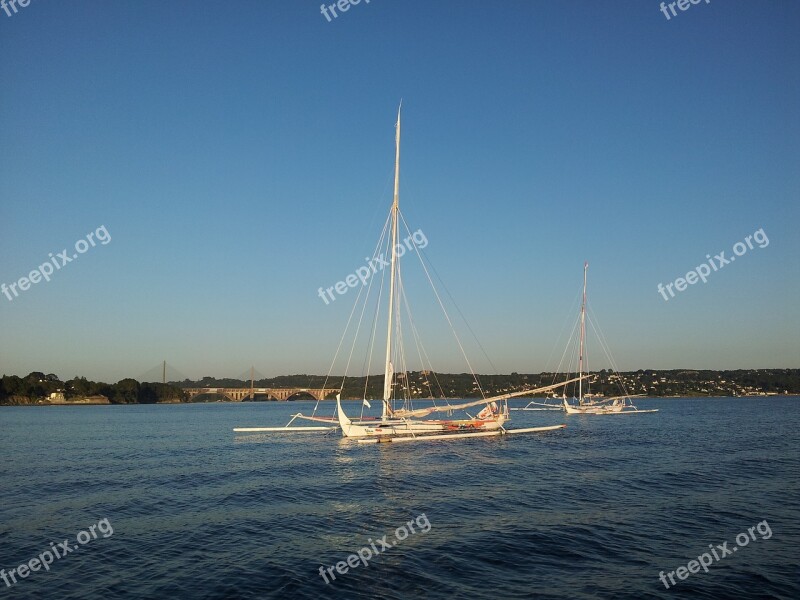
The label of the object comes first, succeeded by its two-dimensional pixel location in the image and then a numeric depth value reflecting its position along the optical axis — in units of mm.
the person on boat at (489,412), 61469
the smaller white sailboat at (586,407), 114438
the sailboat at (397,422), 51562
